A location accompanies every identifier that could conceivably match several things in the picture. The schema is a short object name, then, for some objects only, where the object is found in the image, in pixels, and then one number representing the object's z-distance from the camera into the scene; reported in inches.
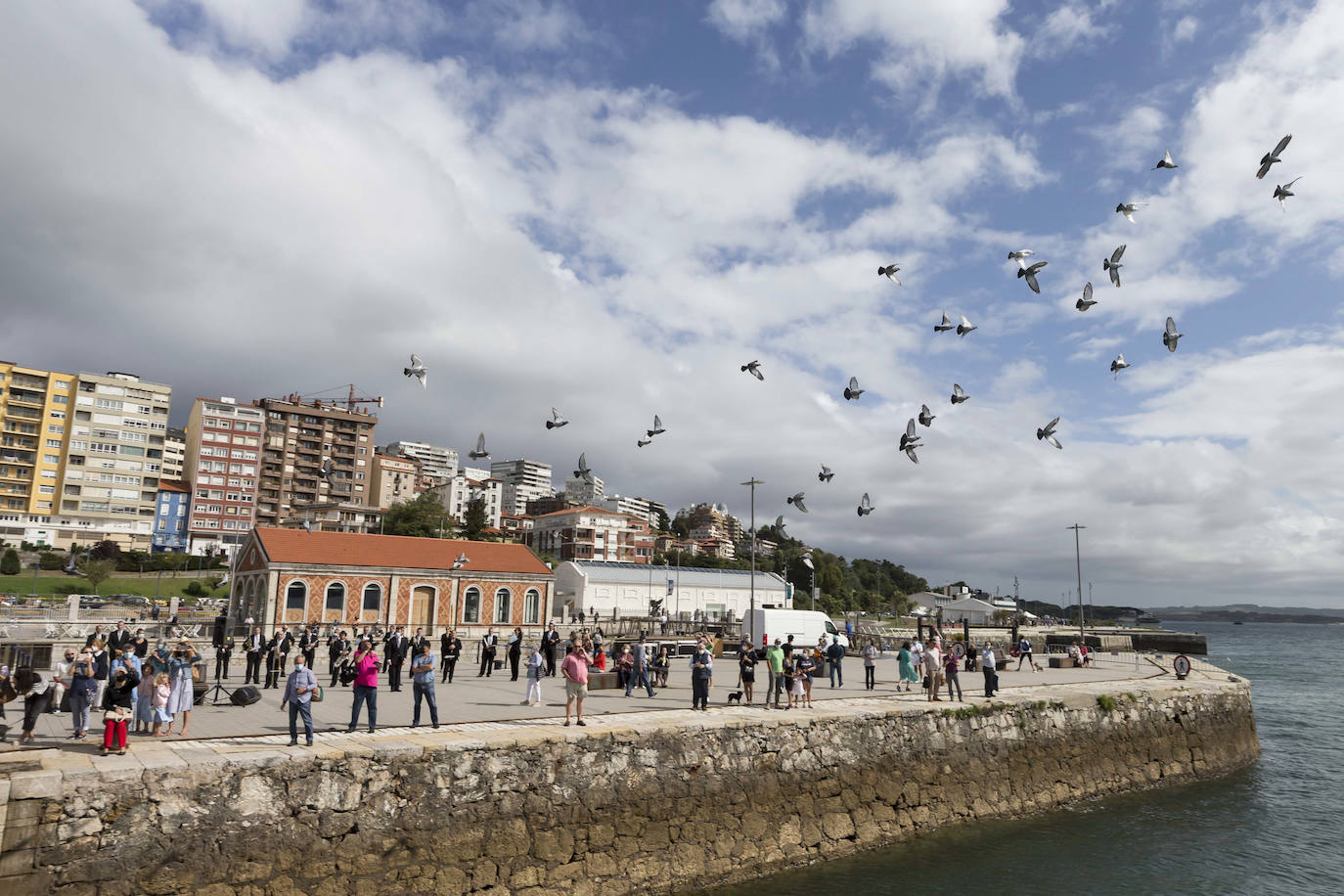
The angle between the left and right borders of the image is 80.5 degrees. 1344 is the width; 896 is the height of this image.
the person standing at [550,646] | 931.3
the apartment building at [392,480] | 5546.3
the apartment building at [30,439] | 3831.2
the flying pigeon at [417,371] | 953.2
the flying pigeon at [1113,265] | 776.9
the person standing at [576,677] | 596.1
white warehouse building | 2795.3
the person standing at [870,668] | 943.3
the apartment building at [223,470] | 4335.6
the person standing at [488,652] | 976.9
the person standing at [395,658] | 798.5
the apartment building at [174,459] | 4628.4
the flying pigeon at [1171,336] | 760.3
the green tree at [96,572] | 2601.1
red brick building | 1689.2
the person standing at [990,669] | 871.1
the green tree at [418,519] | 3931.6
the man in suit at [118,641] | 772.4
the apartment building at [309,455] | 4648.1
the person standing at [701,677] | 717.3
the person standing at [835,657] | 954.1
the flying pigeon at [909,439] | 910.4
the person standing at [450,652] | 896.3
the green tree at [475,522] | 4349.2
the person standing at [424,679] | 557.6
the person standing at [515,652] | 954.1
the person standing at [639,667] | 811.1
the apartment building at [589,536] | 4685.0
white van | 1552.7
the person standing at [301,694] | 488.7
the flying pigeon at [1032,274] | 756.6
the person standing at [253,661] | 830.5
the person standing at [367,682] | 530.9
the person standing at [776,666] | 737.0
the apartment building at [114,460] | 3956.7
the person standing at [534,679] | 687.7
